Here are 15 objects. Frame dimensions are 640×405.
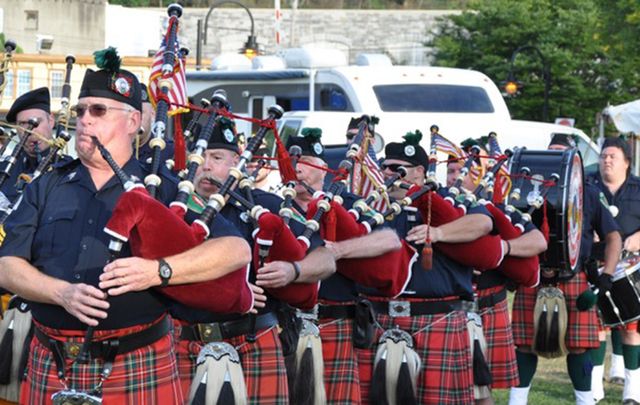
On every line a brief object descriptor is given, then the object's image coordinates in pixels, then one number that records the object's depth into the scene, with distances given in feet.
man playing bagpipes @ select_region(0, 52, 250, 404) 24.14
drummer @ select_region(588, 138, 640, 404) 55.74
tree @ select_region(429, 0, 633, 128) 182.79
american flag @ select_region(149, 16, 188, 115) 26.20
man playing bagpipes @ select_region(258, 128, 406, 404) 36.13
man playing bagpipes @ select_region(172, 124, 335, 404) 31.18
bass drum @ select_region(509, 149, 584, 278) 49.50
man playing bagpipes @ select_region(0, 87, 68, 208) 37.49
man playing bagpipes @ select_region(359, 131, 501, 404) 39.18
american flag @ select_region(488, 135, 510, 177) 49.69
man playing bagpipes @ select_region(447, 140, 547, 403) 46.80
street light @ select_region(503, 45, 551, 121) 138.57
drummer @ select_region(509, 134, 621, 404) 50.67
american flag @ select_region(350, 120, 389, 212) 38.71
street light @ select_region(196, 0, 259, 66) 128.63
